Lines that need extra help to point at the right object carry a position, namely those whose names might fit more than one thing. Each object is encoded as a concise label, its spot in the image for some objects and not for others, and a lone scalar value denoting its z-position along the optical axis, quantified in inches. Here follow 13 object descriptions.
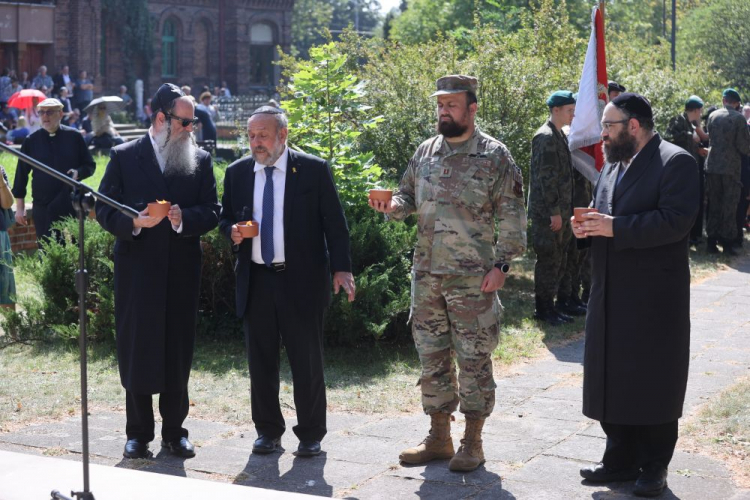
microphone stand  179.8
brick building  1553.9
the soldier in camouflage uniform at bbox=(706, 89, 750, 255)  553.6
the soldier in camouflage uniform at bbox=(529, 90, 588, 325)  365.1
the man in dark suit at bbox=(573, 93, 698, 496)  205.8
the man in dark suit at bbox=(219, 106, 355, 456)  236.1
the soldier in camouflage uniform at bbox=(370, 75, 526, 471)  222.2
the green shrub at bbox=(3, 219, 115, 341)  358.9
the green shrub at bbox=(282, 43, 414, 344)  334.6
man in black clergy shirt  416.5
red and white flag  353.1
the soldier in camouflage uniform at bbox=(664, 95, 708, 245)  560.7
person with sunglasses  238.1
